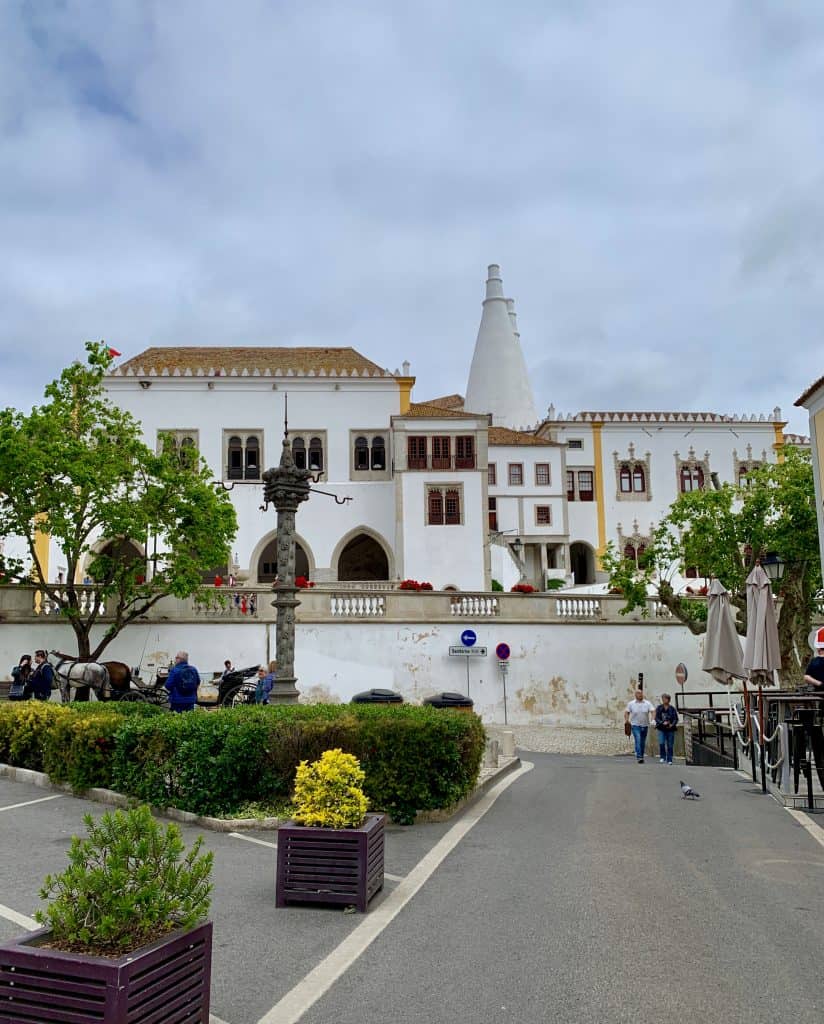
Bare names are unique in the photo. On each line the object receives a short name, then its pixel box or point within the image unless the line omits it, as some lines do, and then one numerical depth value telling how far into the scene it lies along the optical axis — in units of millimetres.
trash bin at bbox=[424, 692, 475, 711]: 21000
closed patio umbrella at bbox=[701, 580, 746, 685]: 17516
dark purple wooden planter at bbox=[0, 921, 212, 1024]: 3979
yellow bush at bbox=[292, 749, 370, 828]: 7234
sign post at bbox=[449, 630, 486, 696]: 28172
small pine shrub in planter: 4020
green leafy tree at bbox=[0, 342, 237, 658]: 24109
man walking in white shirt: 22016
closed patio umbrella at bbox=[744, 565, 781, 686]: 15672
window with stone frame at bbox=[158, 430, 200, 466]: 26922
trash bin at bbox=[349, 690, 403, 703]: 19562
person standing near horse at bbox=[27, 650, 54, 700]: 18688
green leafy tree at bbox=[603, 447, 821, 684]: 27484
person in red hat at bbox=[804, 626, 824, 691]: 11902
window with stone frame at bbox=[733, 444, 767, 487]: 62375
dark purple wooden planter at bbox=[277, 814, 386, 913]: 7086
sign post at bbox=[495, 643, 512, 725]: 28391
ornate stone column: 14156
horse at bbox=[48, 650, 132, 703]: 20000
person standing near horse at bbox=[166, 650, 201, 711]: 15336
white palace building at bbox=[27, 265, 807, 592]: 46781
